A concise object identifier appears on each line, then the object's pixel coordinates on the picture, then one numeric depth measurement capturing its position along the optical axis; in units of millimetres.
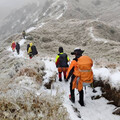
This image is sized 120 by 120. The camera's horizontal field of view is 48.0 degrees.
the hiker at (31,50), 12210
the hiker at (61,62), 6676
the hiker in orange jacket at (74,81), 4562
